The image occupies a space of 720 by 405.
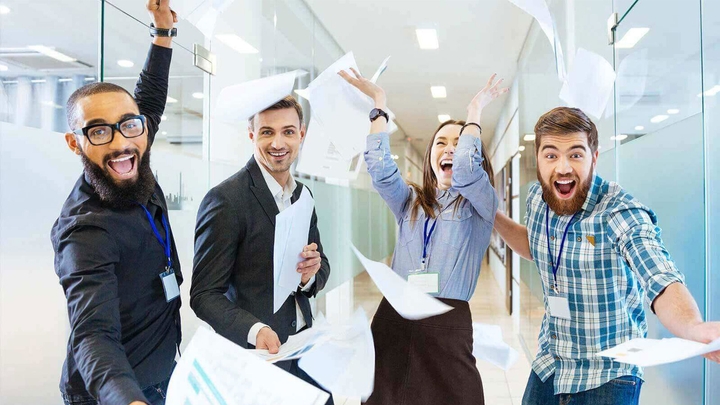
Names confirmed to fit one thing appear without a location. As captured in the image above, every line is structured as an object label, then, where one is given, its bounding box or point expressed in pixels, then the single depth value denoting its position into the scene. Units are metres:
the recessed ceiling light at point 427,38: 5.40
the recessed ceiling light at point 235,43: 3.20
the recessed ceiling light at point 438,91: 7.84
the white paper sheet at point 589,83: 1.68
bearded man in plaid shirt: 1.42
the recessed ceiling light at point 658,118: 1.87
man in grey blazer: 1.47
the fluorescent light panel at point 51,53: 1.66
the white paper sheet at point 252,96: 1.59
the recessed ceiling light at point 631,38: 2.09
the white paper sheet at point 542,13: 1.62
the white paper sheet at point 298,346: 1.23
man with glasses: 1.09
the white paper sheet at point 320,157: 1.73
